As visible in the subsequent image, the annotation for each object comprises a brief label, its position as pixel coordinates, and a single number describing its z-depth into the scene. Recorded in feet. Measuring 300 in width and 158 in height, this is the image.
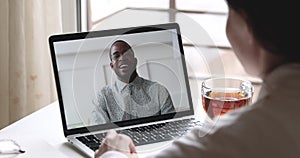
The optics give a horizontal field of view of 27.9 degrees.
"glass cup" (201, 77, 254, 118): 4.49
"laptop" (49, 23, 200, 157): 4.43
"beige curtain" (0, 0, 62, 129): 5.82
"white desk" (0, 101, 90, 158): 4.22
